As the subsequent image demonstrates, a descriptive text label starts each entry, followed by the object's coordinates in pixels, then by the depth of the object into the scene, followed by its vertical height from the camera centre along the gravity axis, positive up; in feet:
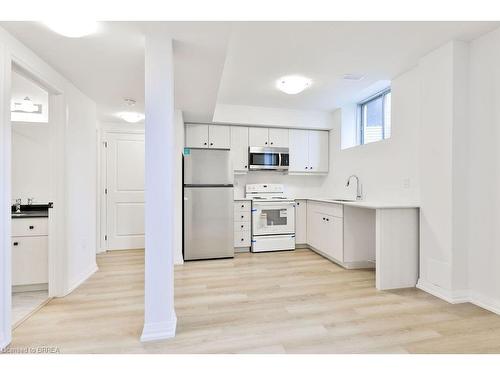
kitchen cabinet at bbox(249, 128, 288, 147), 15.31 +2.81
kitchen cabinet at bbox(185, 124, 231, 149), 14.49 +2.71
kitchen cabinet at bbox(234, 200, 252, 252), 14.25 -2.19
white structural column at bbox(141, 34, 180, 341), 6.04 -0.18
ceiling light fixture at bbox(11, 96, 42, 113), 10.78 +3.25
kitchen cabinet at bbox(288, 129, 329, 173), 15.89 +2.08
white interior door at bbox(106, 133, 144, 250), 15.07 -0.39
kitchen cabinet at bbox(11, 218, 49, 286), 8.83 -2.28
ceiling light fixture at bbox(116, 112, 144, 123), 13.08 +3.49
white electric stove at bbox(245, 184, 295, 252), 14.32 -2.20
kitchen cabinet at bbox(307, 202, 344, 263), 11.85 -2.24
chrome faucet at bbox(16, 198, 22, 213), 9.86 -0.80
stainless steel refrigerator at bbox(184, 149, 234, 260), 12.73 -1.00
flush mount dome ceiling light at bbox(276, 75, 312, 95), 10.74 +4.23
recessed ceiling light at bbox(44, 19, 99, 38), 5.72 +3.52
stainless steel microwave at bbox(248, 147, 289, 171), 15.06 +1.53
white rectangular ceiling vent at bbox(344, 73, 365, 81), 10.42 +4.37
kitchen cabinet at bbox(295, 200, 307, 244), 15.28 -2.17
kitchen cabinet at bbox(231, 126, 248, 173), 15.02 +2.11
